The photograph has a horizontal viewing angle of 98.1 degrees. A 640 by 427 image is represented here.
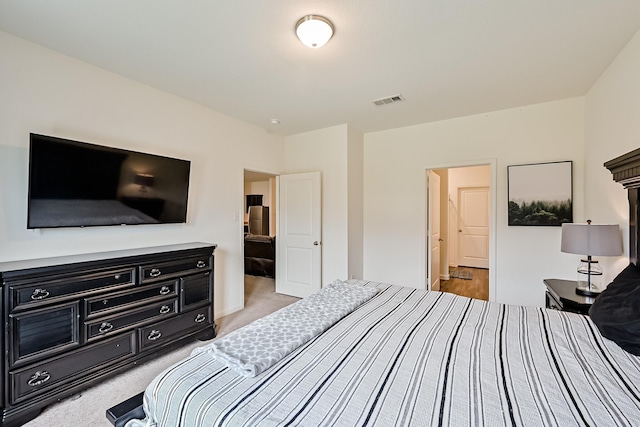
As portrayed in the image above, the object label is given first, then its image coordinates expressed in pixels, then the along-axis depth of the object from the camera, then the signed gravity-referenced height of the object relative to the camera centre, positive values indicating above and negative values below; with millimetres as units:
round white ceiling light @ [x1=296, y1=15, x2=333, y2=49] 1826 +1261
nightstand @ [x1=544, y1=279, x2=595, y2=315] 2178 -634
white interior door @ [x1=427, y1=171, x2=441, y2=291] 4070 -192
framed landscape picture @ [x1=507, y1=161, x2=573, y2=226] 3137 +317
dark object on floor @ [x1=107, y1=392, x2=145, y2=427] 1173 -863
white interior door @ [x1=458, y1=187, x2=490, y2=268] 6504 -159
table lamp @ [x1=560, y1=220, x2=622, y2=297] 2094 -176
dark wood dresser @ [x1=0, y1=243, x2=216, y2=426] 1751 -783
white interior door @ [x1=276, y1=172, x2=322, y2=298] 4188 -289
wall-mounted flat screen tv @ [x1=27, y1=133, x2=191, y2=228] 2031 +248
